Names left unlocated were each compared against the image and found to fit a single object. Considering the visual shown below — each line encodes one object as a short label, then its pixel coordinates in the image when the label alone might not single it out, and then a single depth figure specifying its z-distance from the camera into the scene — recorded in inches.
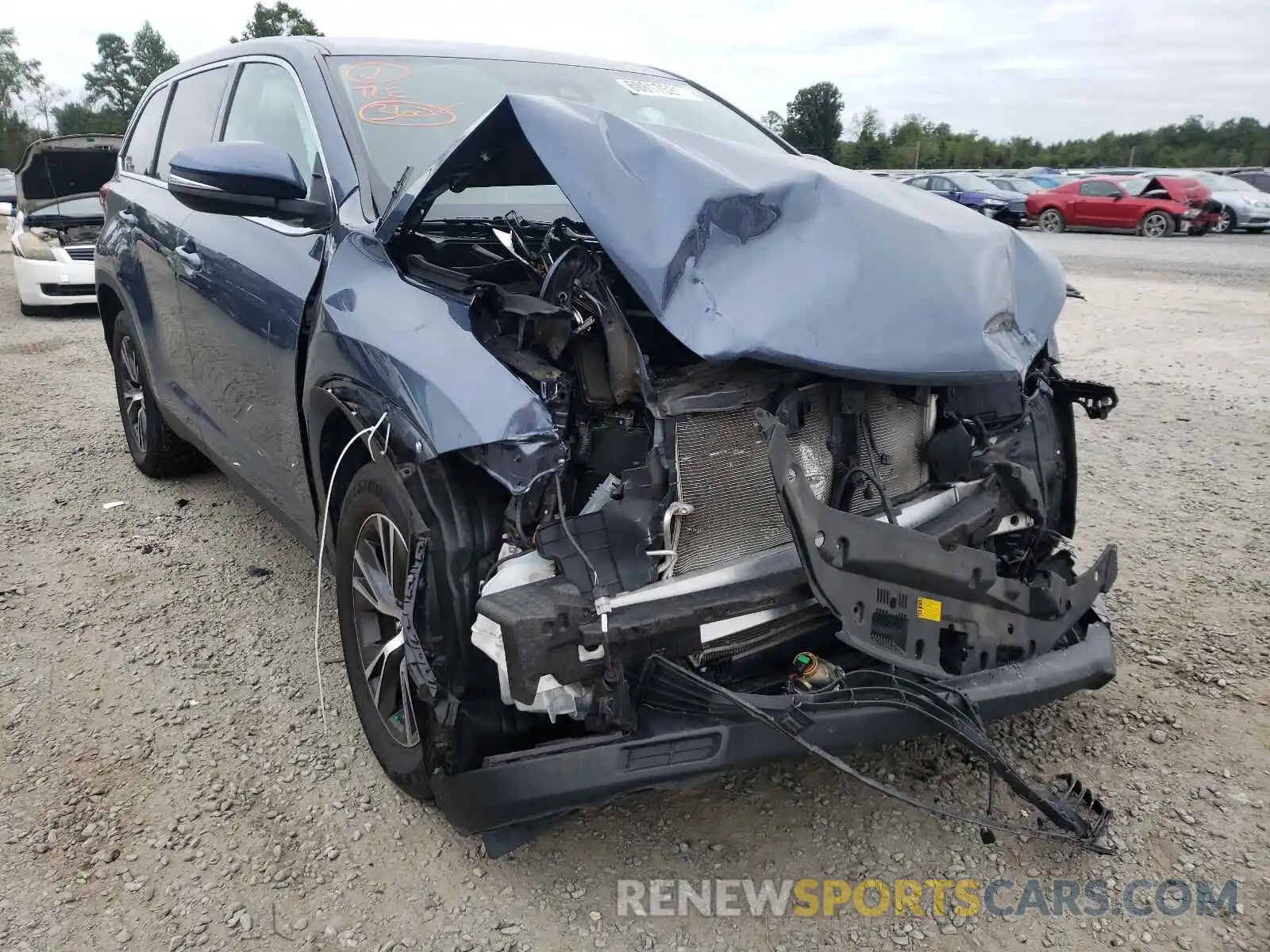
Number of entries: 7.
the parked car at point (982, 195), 915.4
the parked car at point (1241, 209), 802.2
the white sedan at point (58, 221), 404.8
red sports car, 790.5
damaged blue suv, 78.2
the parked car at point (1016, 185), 989.2
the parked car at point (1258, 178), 1035.3
